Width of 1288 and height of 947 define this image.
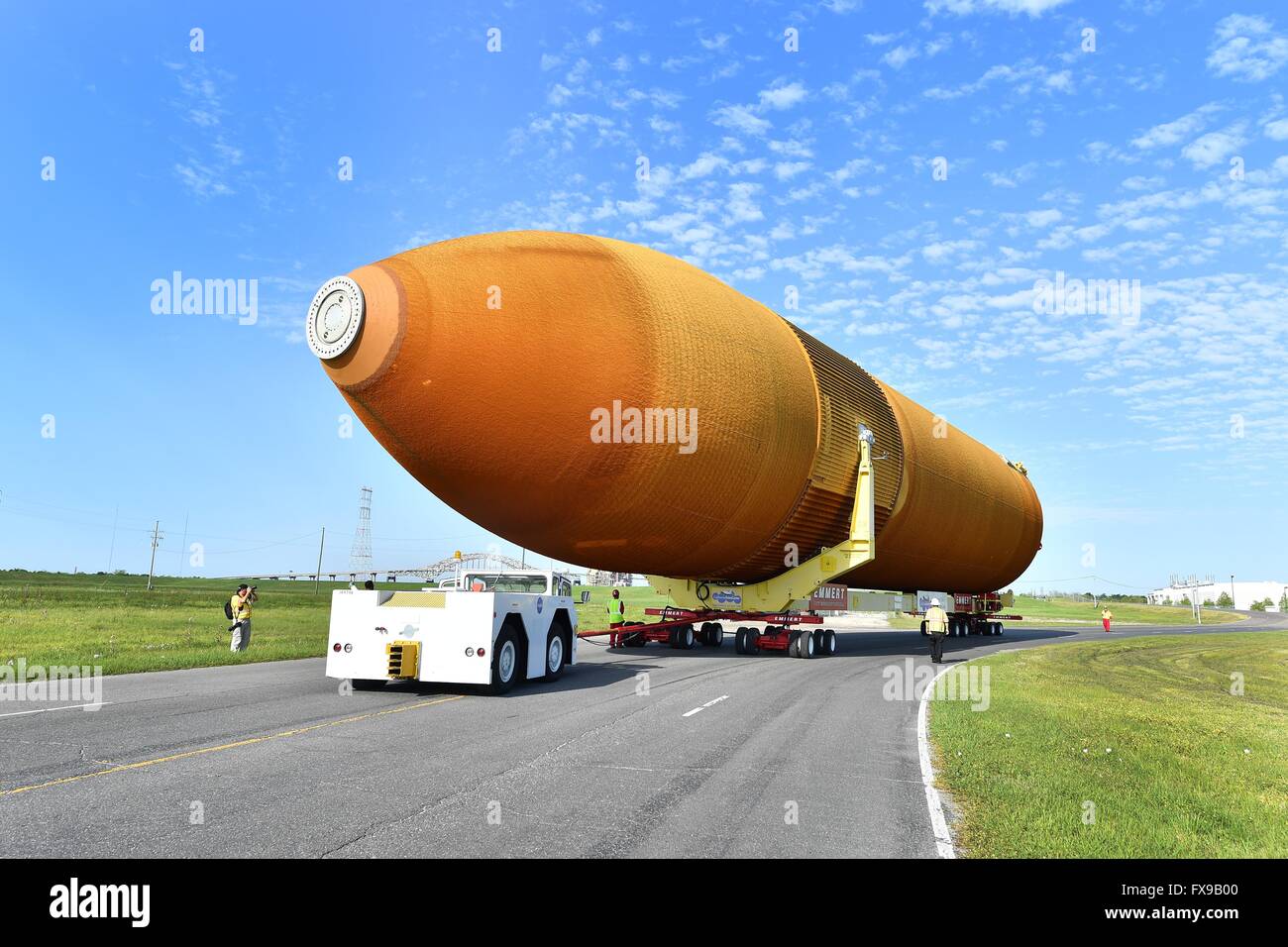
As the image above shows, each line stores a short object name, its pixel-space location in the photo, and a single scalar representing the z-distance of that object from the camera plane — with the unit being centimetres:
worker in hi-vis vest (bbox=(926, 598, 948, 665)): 1952
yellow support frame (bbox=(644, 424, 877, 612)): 2016
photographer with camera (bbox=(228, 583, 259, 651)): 1864
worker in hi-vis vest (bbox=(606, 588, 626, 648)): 2216
